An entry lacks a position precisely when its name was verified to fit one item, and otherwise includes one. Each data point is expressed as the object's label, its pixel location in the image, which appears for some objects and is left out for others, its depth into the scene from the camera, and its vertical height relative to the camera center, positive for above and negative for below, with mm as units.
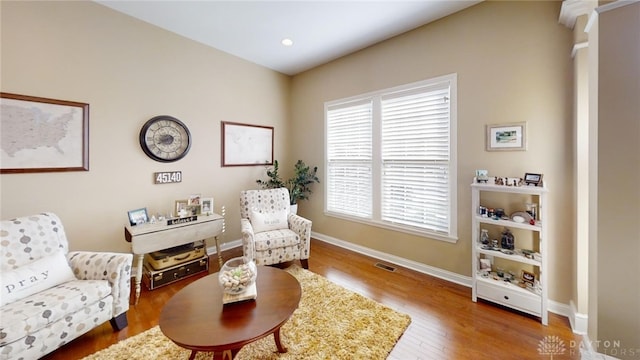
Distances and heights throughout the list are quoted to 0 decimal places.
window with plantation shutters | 2629 +267
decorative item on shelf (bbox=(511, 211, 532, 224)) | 2047 -349
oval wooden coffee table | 1174 -800
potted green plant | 3918 -50
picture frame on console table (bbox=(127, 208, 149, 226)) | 2510 -425
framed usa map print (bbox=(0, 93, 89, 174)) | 2004 +406
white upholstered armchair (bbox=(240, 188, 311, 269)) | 2662 -639
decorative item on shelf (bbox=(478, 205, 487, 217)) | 2227 -319
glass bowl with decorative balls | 1475 -638
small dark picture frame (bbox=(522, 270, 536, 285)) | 2055 -882
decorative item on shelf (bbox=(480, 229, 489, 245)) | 2297 -584
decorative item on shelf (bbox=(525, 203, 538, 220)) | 2064 -288
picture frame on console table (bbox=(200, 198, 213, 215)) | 2977 -358
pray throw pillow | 1487 -682
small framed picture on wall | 2146 +390
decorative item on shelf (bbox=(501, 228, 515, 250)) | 2160 -585
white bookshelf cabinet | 1929 -673
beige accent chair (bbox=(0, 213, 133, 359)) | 1393 -781
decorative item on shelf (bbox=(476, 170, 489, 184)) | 2227 +18
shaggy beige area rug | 1588 -1187
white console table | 2271 -602
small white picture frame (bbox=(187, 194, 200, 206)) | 2902 -276
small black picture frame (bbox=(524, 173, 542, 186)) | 1985 -10
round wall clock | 2775 +497
